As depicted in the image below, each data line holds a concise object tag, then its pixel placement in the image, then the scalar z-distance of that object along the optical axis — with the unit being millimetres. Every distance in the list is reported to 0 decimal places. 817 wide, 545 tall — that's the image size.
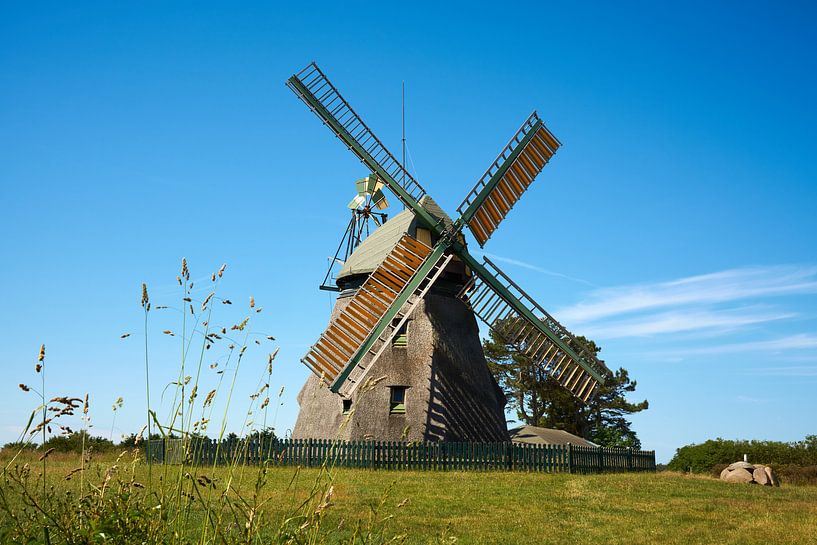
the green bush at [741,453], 29266
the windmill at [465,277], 18000
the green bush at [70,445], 20402
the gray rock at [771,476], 20250
